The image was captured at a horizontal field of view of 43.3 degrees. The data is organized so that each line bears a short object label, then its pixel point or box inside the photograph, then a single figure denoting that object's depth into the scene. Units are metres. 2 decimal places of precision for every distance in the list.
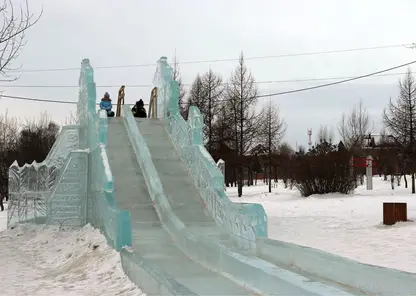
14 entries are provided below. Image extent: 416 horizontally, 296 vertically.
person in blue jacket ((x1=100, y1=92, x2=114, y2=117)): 18.73
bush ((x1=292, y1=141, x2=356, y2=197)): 24.20
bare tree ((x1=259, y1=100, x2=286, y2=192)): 39.30
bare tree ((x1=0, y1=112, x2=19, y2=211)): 35.09
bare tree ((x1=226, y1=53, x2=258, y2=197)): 31.91
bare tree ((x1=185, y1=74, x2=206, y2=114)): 34.25
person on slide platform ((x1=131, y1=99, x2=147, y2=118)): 20.52
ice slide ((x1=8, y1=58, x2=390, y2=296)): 6.69
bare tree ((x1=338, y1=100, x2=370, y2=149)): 46.72
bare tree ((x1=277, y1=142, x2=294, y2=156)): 62.69
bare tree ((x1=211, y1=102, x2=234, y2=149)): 32.59
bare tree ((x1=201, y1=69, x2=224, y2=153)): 33.22
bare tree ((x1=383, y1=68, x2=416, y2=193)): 30.41
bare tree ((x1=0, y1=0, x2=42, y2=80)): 12.41
